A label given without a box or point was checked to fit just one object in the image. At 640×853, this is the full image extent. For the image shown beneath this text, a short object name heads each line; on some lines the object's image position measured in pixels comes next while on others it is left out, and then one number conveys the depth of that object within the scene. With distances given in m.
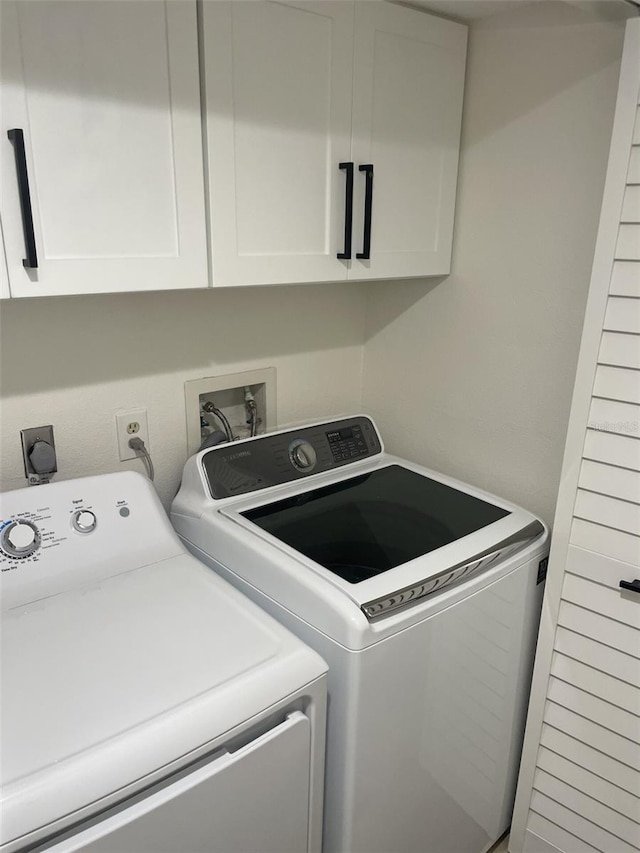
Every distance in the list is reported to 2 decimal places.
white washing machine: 1.21
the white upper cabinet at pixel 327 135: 1.21
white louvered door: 1.20
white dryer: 0.87
